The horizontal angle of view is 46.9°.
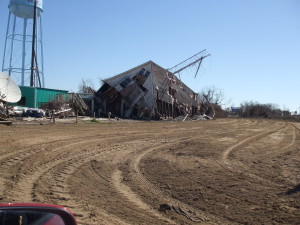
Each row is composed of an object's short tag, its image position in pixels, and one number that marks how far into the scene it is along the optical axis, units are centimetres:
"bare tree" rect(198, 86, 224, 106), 8288
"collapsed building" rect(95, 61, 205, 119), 4297
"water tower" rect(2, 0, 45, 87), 4366
